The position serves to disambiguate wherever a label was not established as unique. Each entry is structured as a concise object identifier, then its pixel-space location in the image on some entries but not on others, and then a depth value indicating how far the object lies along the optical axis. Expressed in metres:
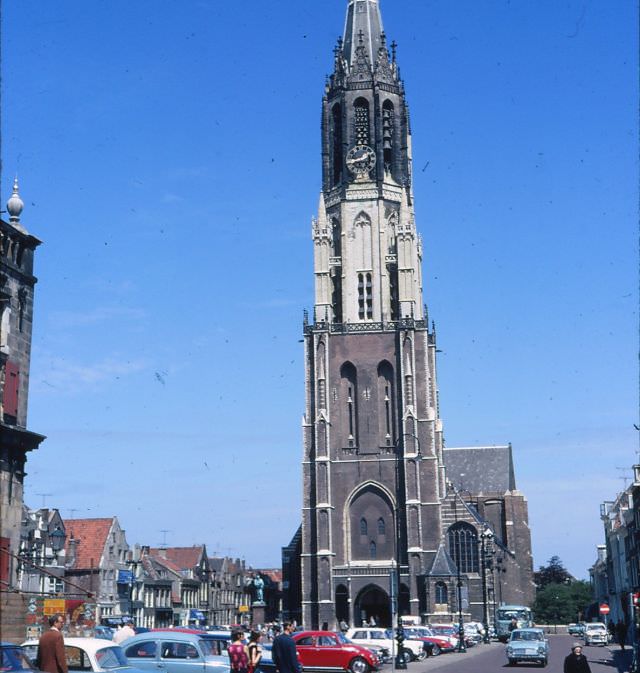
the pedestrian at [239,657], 18.08
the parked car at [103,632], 34.06
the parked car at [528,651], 35.75
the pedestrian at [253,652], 17.55
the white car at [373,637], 38.09
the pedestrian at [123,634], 23.57
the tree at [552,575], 139.88
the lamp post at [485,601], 64.78
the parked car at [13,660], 13.73
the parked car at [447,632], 49.95
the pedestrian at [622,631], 44.78
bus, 65.19
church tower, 72.94
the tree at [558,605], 109.88
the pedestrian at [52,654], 14.58
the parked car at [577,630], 67.36
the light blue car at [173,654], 20.92
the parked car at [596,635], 55.59
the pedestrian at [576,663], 16.81
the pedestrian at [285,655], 16.33
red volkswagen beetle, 30.89
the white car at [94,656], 17.02
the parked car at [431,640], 46.50
